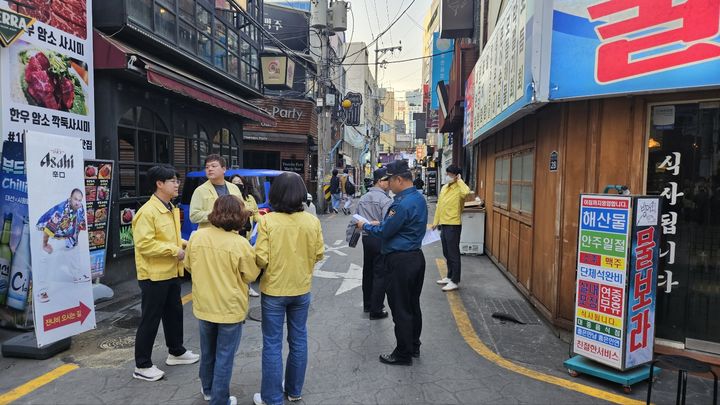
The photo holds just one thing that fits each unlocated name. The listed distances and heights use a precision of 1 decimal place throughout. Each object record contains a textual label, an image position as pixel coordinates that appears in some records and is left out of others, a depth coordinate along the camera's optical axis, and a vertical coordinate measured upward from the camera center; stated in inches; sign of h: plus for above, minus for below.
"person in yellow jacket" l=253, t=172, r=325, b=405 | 125.0 -27.2
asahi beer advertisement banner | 154.6 -26.0
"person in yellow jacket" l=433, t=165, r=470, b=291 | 259.3 -25.3
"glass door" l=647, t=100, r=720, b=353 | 155.3 -12.9
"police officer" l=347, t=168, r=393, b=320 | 210.8 -38.5
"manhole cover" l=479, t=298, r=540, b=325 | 210.4 -68.4
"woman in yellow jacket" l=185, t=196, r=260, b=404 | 119.7 -30.0
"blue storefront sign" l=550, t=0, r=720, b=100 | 137.3 +45.9
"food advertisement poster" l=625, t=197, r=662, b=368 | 140.0 -33.7
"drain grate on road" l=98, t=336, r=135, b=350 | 174.6 -71.3
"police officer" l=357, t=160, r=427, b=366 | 159.3 -32.2
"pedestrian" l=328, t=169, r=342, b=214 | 743.7 -31.3
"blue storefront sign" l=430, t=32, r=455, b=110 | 696.4 +192.9
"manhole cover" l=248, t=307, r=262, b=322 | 212.0 -71.4
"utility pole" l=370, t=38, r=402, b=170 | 1978.5 +195.0
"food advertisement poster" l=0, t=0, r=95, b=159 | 197.9 +47.5
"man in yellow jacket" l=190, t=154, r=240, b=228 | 188.1 -8.9
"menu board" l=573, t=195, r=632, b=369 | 140.5 -33.3
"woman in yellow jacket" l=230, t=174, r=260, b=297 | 227.2 -14.2
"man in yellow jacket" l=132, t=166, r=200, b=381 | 141.0 -29.0
